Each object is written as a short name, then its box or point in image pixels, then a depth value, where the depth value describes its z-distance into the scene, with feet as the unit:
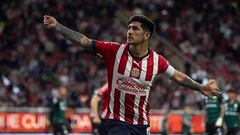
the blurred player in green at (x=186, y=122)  71.98
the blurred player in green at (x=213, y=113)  55.52
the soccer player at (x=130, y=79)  27.12
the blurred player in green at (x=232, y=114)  56.08
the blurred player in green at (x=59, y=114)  57.57
